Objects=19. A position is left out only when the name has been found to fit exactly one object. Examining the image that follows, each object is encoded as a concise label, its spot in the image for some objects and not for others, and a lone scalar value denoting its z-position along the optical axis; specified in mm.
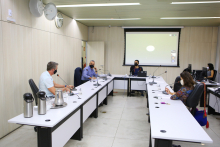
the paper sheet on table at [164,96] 3348
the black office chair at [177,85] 4666
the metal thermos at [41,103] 2162
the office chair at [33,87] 3010
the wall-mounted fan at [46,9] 3847
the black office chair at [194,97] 2843
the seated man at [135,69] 6638
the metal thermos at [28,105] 2090
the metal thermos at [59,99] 2470
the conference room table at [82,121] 1833
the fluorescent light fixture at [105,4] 4363
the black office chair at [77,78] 5121
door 7837
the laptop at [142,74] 6305
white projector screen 7738
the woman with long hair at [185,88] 3064
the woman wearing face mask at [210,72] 6013
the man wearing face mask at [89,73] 5471
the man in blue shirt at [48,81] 2979
